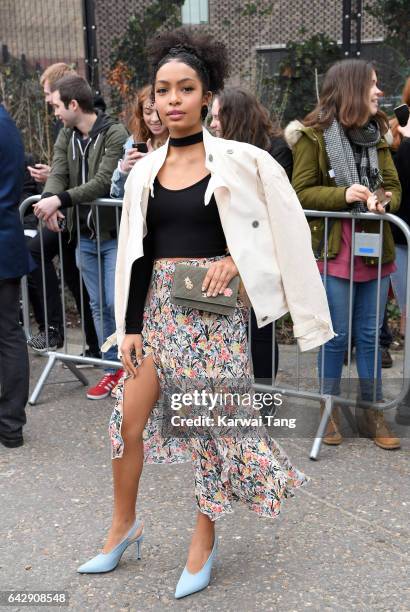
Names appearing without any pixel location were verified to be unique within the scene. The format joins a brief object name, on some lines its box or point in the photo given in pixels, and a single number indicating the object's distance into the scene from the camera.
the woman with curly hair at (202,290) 2.93
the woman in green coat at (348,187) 4.25
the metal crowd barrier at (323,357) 4.22
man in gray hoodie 5.27
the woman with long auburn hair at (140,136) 5.03
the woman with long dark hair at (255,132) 4.55
